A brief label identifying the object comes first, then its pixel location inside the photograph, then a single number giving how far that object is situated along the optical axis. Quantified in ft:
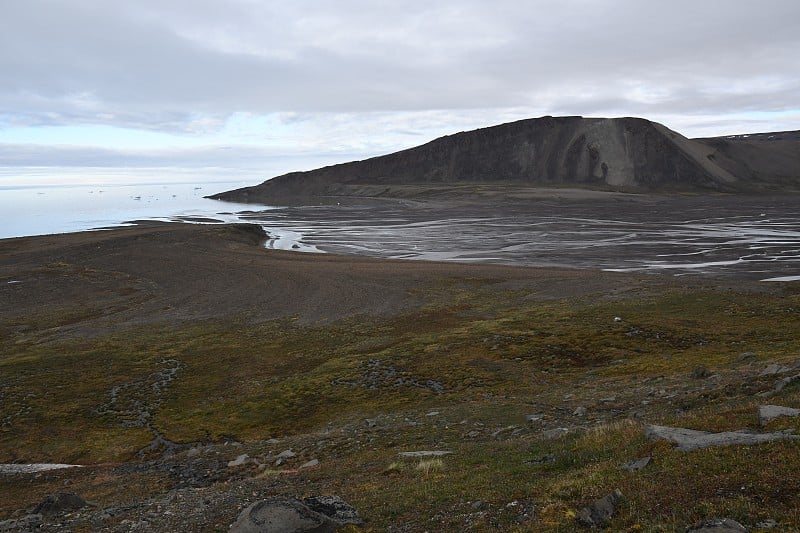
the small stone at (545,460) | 40.81
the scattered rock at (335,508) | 34.68
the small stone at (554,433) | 50.64
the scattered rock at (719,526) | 23.30
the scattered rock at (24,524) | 42.57
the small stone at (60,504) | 46.11
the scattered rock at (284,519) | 32.42
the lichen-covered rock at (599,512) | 27.45
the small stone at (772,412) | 37.19
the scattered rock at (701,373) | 70.23
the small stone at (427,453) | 51.85
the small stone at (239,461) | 61.98
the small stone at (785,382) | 50.40
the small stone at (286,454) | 61.35
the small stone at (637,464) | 33.30
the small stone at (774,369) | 58.65
